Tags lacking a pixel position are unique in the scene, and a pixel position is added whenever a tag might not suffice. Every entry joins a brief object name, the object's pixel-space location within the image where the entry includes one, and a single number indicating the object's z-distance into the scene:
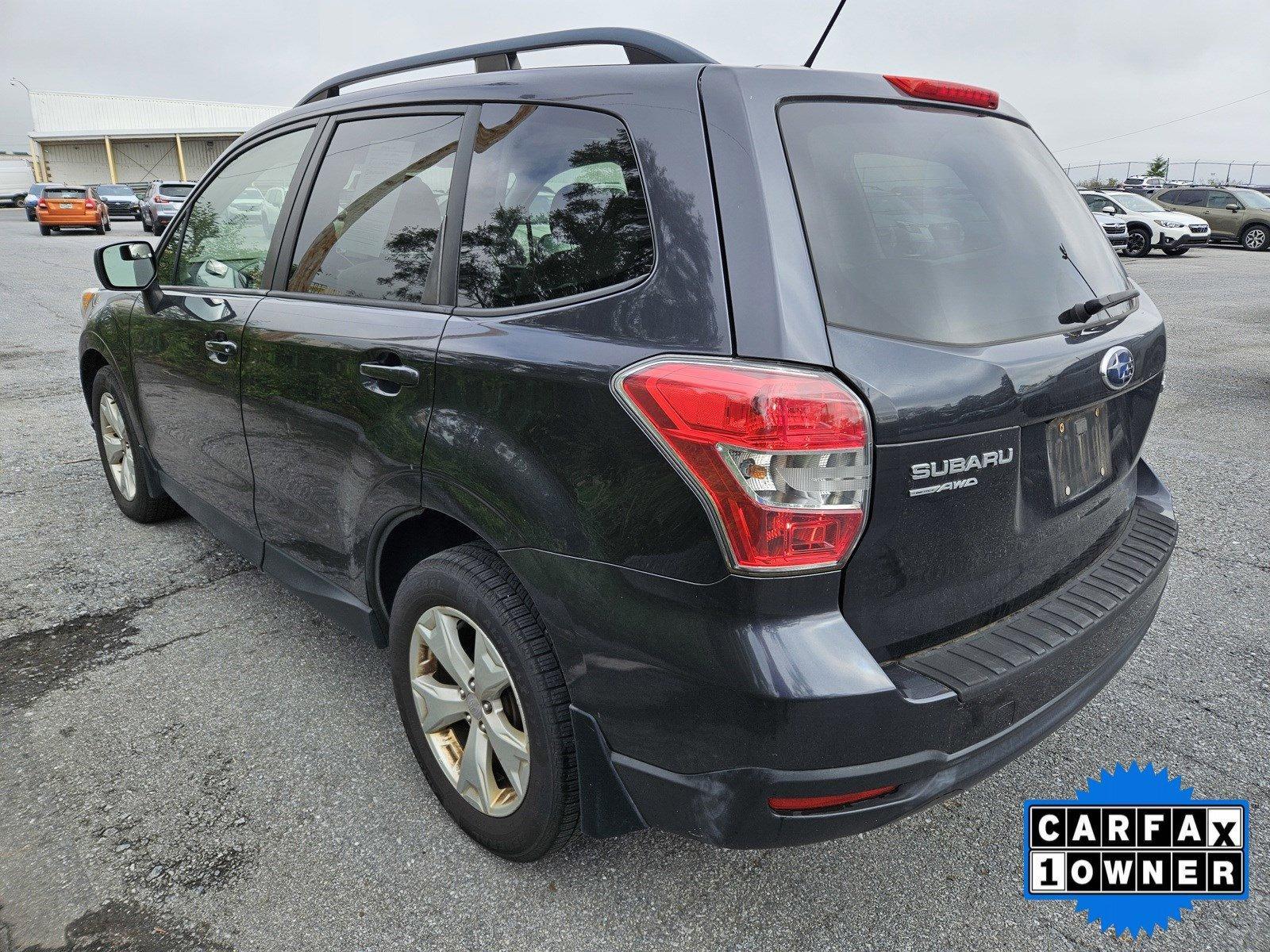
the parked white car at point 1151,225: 22.50
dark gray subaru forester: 1.65
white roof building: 58.66
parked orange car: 29.38
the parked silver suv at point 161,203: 27.91
